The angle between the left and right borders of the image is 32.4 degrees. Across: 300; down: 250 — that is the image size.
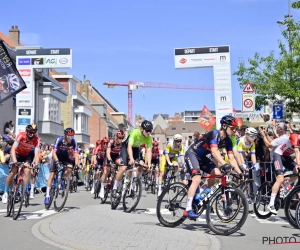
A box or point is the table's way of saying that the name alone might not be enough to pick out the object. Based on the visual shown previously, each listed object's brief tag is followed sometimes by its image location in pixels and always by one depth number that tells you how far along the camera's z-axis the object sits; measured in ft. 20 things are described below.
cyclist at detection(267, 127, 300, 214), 32.19
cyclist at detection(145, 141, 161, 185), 59.67
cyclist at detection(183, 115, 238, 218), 28.04
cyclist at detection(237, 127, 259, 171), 39.08
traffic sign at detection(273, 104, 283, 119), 52.70
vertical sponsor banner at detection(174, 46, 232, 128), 75.61
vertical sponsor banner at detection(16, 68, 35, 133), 76.43
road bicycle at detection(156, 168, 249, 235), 26.73
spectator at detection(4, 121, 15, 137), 60.28
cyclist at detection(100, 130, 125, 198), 43.97
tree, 86.38
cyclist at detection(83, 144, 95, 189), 75.70
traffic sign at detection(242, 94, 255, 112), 55.01
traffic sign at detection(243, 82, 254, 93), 55.67
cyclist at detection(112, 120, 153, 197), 35.78
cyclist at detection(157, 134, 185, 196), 48.98
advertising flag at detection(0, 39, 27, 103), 66.90
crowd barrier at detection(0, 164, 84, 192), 55.11
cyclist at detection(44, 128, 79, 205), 38.75
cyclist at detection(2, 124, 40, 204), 35.47
